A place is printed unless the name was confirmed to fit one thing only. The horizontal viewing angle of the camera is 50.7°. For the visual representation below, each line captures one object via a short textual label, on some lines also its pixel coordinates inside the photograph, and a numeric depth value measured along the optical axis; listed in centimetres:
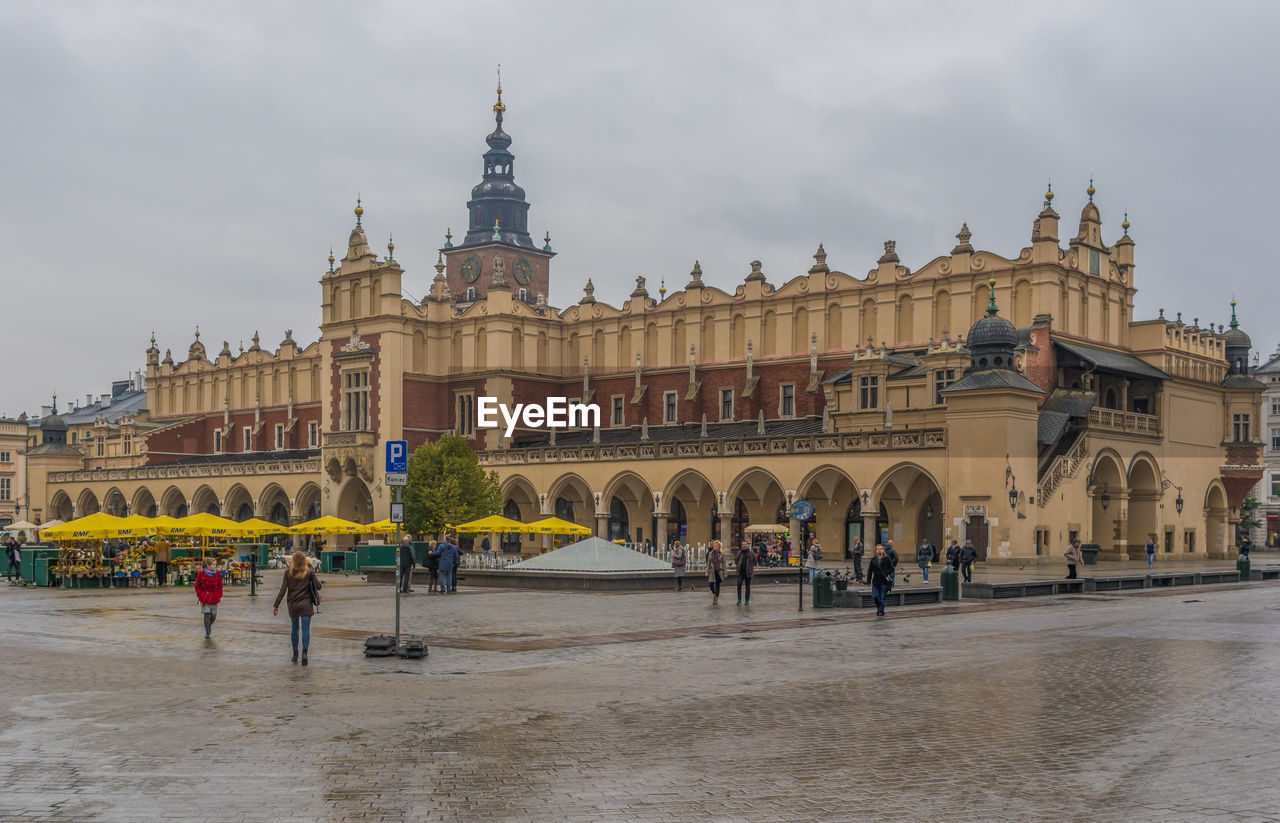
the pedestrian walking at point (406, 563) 3206
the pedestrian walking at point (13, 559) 4678
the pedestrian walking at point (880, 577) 2920
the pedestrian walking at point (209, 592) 2331
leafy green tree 6294
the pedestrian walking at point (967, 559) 4134
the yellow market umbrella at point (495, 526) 5416
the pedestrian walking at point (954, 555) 3987
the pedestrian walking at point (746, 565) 3231
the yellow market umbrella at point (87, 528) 4434
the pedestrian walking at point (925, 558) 4275
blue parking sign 2059
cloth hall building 5556
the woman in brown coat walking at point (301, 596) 1934
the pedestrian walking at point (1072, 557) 4016
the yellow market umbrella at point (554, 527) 5419
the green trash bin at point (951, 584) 3338
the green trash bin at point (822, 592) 3109
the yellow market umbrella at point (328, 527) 5592
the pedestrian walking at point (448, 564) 3709
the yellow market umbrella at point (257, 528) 5588
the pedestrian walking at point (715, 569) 3341
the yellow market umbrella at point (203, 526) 4925
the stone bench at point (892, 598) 3181
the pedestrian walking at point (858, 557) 4128
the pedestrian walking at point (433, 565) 3719
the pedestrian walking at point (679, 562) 3766
